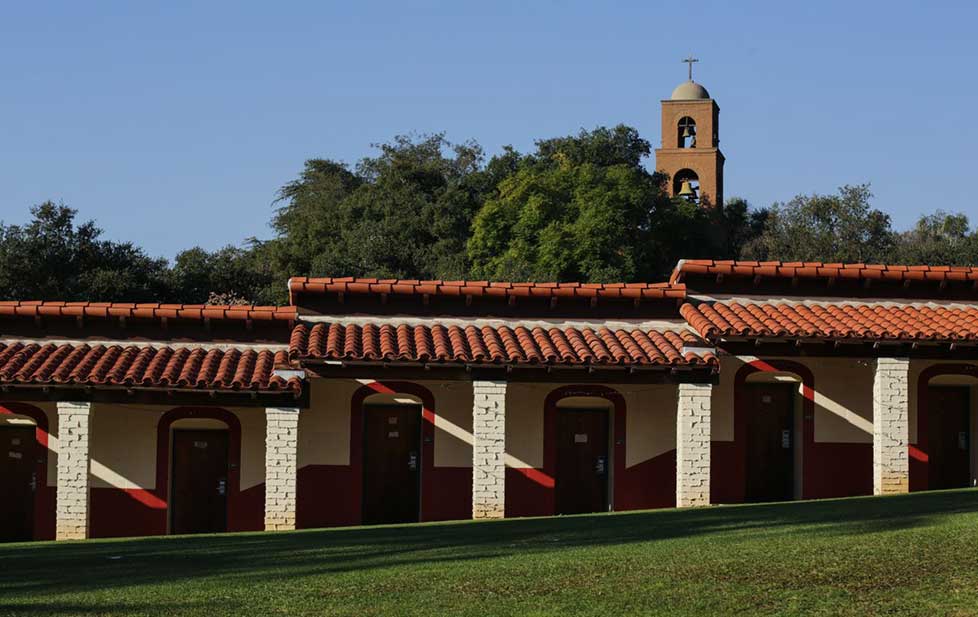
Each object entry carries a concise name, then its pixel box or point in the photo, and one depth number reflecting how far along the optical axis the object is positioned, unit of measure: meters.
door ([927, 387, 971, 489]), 25.41
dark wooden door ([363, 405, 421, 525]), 24.70
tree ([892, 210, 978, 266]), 72.50
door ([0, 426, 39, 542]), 24.33
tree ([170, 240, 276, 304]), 58.91
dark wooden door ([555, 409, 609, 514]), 24.94
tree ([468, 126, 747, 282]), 69.38
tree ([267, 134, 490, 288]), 72.00
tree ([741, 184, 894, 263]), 77.81
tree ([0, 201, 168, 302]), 51.91
